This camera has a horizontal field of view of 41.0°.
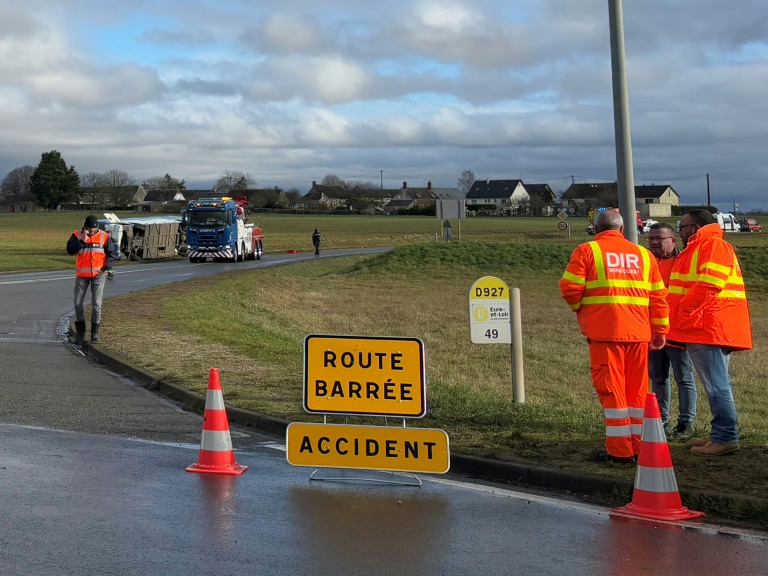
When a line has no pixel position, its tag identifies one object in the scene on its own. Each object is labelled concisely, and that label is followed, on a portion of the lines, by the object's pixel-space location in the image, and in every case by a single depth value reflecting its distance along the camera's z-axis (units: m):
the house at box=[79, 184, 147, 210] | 151.50
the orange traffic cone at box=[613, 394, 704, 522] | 6.57
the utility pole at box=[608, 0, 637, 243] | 9.40
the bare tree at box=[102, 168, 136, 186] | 168.25
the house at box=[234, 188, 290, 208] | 160.50
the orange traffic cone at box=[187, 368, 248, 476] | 7.82
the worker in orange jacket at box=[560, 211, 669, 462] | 7.80
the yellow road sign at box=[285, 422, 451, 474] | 7.66
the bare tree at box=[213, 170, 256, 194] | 143.50
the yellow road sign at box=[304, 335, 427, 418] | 7.94
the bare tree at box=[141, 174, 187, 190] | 179.62
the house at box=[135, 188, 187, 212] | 141.24
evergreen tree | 143.00
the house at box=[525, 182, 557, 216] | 148.00
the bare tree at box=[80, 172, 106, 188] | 168.73
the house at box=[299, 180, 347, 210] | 163.75
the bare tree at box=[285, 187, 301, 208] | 169.60
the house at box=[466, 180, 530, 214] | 191.95
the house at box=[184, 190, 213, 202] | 190.98
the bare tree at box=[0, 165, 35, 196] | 177.38
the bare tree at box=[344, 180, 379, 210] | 162.50
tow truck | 48.66
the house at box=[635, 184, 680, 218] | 170.00
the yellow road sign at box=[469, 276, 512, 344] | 11.73
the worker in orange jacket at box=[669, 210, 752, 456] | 8.09
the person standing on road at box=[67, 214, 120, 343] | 16.48
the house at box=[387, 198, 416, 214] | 157.38
